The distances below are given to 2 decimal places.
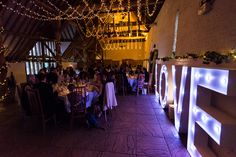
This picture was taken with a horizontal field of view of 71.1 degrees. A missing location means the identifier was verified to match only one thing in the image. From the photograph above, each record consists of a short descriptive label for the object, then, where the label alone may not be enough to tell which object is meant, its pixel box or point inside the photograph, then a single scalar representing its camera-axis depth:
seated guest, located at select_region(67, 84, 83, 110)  3.40
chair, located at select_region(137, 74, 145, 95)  6.87
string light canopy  6.54
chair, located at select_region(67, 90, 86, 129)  3.41
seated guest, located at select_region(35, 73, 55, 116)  3.41
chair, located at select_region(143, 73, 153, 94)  7.23
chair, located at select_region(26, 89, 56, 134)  3.25
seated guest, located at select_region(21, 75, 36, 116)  3.65
